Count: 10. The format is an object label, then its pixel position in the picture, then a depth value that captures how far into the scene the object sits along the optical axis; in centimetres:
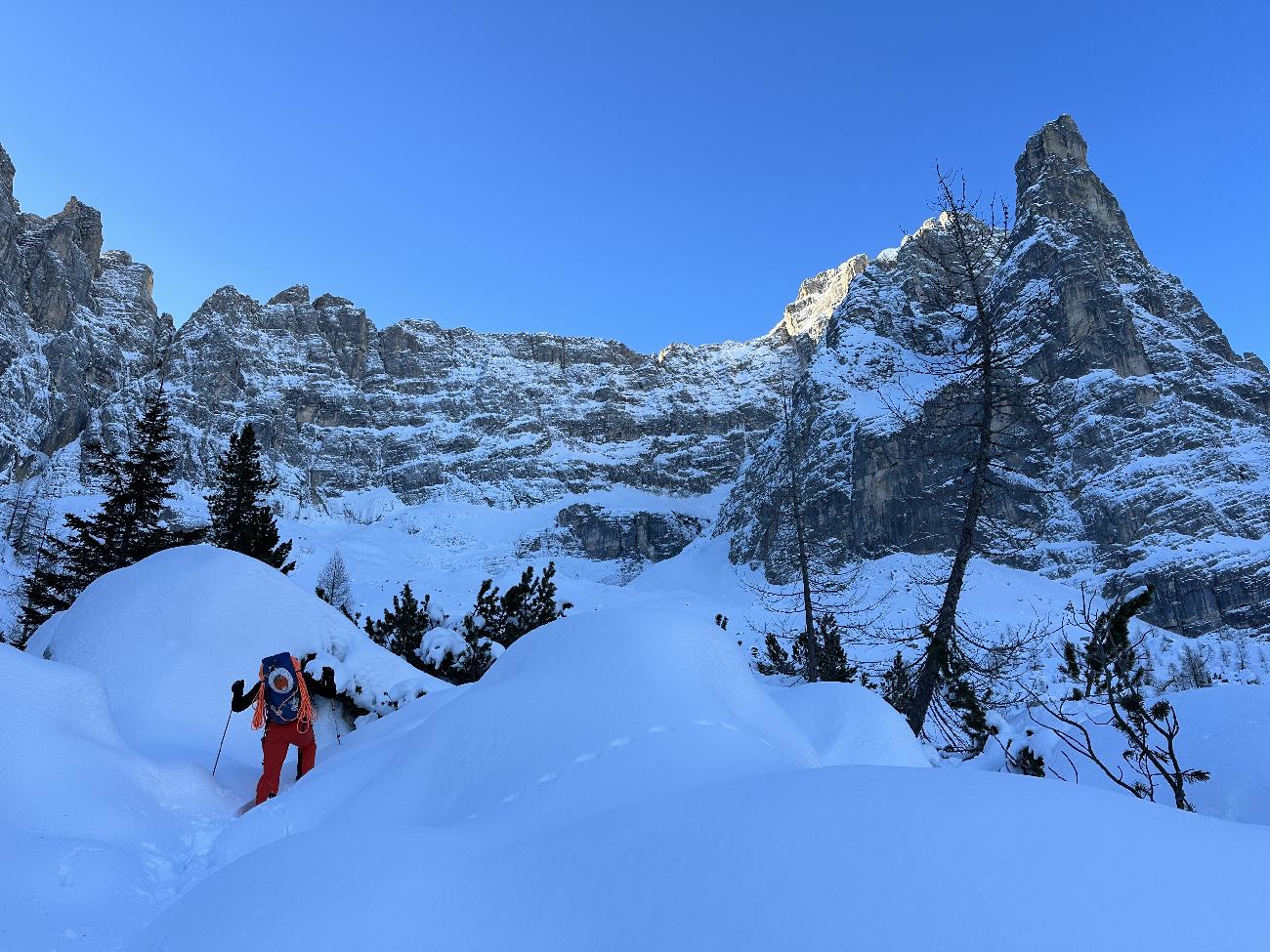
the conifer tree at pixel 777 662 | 1750
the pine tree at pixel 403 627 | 1471
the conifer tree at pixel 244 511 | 1833
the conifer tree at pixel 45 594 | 1708
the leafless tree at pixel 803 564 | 1467
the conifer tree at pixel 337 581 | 4901
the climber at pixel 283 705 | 609
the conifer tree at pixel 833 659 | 1708
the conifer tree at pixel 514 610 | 1505
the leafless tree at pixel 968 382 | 881
